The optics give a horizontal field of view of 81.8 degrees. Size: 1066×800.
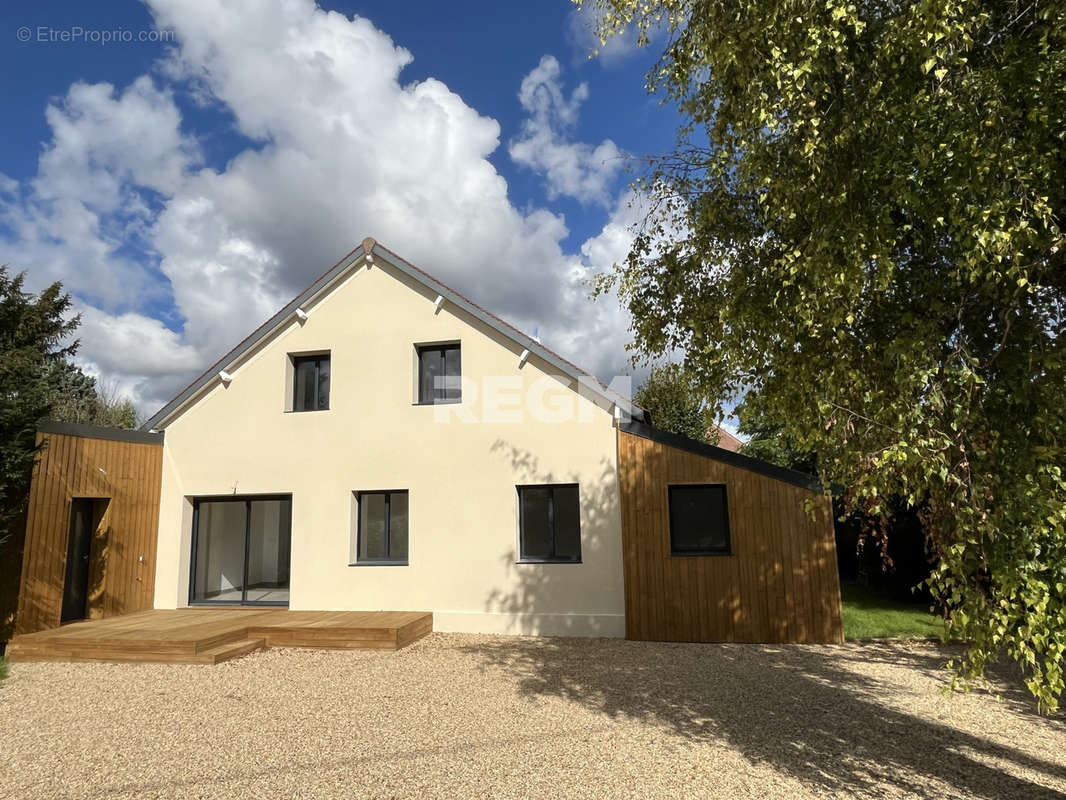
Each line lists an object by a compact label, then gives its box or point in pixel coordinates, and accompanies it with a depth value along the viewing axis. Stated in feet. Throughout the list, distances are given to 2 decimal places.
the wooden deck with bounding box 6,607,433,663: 29.12
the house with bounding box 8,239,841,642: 32.63
